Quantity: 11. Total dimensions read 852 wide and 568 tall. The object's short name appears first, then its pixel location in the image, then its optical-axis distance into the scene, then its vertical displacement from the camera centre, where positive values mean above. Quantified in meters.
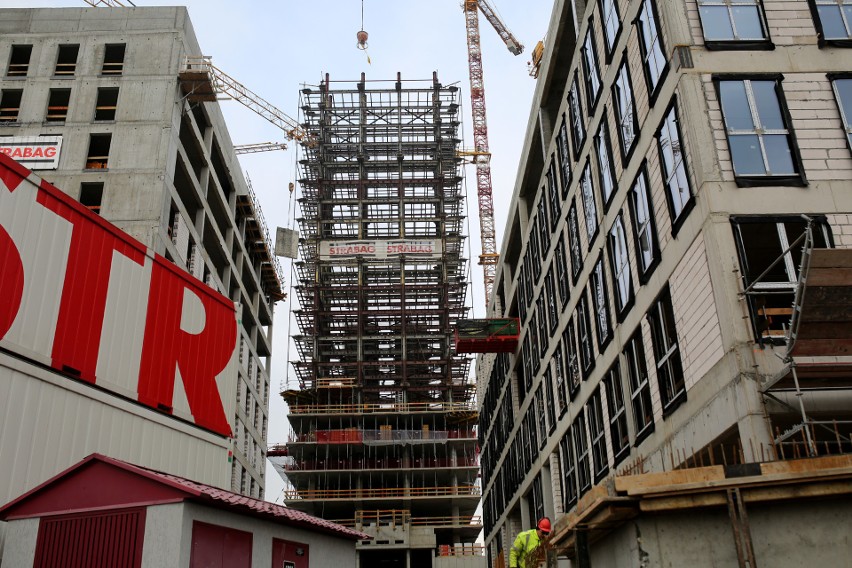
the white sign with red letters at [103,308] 22.47 +9.82
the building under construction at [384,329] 71.56 +28.30
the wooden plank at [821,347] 14.78 +4.57
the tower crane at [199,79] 46.19 +29.36
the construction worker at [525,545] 15.45 +1.55
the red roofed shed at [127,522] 15.63 +2.30
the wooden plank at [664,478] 9.73 +1.66
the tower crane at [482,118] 109.75 +68.72
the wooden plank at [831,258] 13.22 +5.43
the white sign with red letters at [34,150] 43.47 +24.57
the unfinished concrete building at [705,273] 9.78 +8.05
